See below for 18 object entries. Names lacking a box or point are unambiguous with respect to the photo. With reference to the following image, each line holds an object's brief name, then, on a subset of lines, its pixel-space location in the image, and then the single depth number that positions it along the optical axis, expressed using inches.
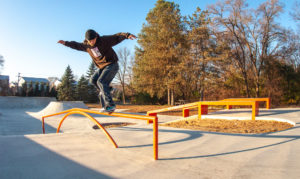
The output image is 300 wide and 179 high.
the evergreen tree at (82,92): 1327.5
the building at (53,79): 2521.4
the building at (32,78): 2273.6
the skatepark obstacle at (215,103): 307.1
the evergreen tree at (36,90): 1486.0
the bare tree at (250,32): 745.6
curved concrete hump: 574.2
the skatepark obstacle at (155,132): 121.3
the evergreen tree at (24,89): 1456.2
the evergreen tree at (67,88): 1309.1
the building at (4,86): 1434.4
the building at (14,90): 1428.9
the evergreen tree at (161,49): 802.8
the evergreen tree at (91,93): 1350.3
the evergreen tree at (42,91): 1502.2
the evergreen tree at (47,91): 1491.1
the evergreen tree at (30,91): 1466.8
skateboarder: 151.5
